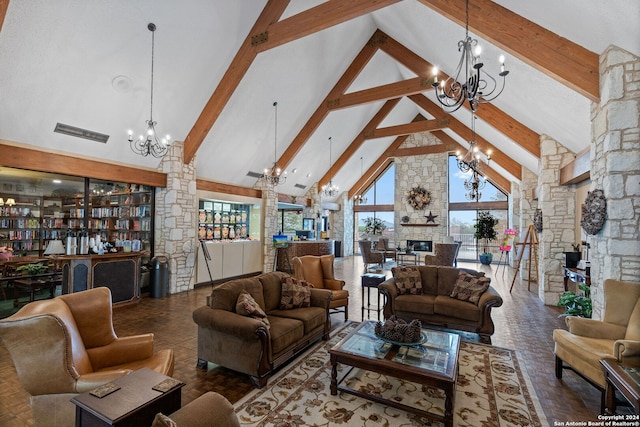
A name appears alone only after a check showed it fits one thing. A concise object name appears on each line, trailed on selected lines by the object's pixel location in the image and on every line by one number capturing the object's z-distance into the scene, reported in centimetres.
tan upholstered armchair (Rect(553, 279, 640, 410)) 265
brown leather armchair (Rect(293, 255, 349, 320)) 472
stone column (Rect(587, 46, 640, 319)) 318
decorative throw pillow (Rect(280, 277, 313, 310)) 387
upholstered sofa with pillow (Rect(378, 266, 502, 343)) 404
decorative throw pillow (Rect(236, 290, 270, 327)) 304
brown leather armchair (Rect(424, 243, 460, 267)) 860
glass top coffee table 231
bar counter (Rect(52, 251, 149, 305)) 495
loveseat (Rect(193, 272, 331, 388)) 288
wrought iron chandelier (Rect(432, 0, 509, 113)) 294
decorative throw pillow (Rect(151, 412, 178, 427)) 113
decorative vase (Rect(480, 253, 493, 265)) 1153
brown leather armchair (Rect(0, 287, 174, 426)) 183
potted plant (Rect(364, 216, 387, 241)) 1398
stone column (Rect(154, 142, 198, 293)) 665
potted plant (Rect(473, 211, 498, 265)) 1123
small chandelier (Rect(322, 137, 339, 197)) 1091
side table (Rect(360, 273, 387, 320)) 481
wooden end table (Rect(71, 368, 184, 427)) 140
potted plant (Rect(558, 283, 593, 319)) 399
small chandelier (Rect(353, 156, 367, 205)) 1399
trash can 627
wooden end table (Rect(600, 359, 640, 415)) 191
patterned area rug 242
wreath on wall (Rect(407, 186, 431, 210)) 1298
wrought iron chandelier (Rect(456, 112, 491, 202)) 654
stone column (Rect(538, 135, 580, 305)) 597
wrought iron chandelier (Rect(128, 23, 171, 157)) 474
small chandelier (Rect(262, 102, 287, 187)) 775
